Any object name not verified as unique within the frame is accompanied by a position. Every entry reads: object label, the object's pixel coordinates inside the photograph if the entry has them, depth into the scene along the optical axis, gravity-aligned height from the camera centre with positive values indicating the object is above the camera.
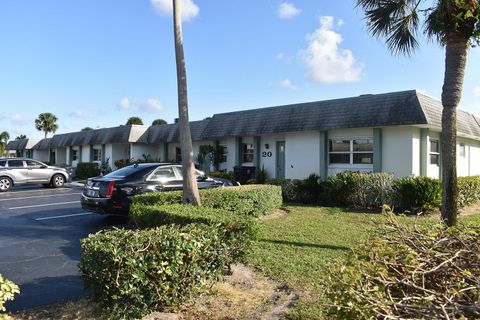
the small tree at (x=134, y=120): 66.88 +7.84
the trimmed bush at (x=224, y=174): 20.54 -0.42
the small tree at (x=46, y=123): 62.75 +6.92
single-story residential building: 15.45 +1.41
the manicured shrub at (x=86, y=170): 28.92 -0.27
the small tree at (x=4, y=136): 76.81 +5.93
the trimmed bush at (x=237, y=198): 8.83 -0.77
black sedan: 9.83 -0.49
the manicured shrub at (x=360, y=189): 12.76 -0.77
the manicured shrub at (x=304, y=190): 14.95 -0.92
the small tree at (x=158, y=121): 64.33 +7.37
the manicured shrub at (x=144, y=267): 3.96 -1.07
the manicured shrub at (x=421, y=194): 11.88 -0.84
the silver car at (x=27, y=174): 20.30 -0.39
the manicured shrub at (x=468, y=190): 13.35 -0.85
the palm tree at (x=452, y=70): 7.80 +1.96
